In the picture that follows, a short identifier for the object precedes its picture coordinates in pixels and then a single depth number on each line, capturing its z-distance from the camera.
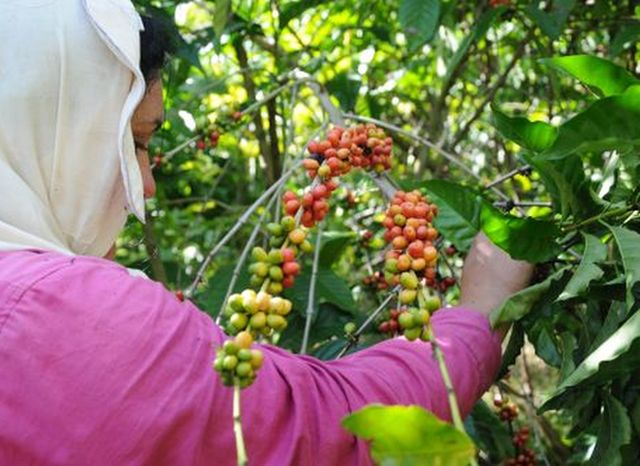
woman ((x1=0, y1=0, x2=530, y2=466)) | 1.01
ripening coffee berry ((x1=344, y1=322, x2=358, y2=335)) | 1.52
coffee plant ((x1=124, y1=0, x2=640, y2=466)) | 1.11
